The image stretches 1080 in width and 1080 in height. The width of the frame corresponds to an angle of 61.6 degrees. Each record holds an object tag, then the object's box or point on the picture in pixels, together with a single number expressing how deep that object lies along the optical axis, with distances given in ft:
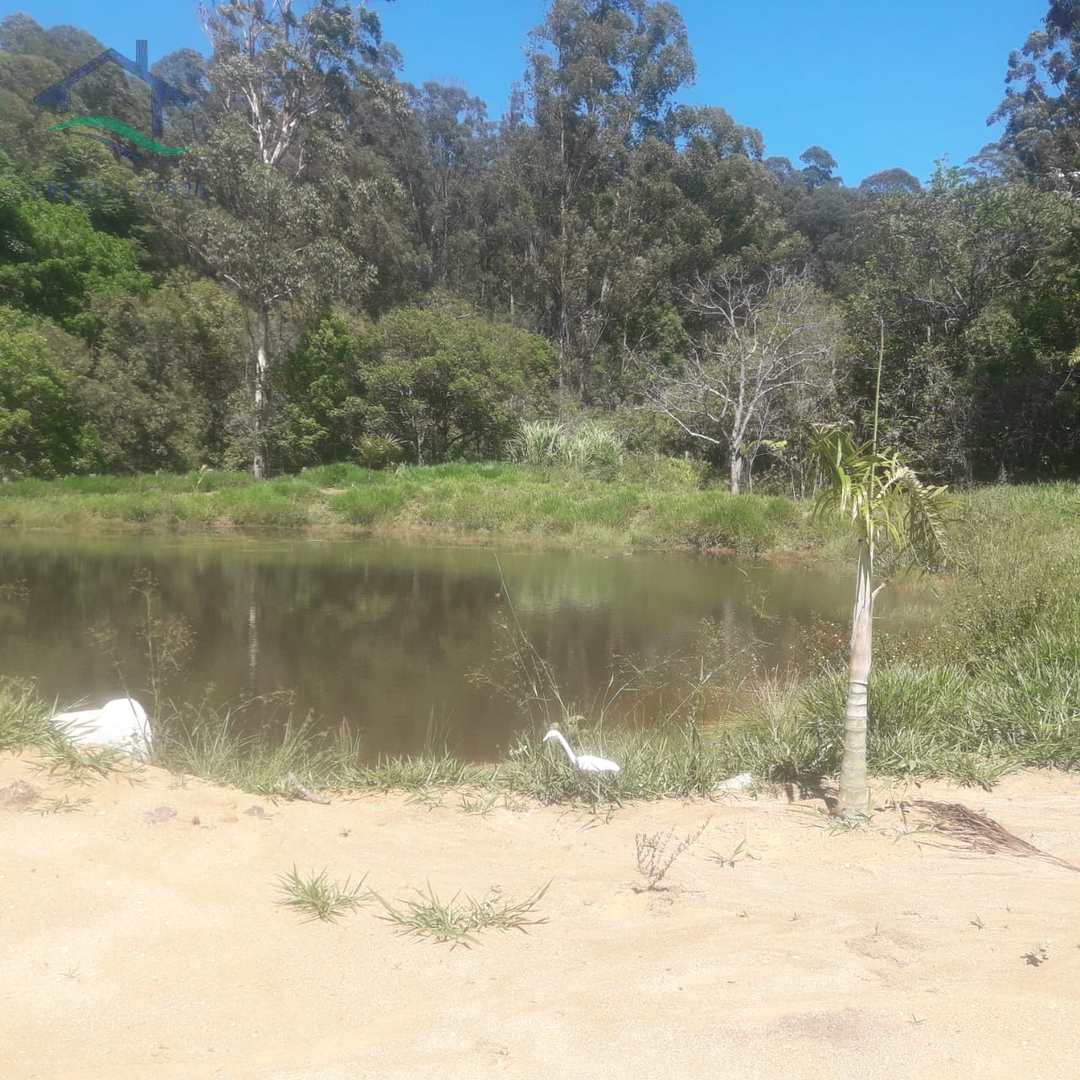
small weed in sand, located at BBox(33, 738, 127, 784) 15.21
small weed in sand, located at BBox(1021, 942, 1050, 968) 10.66
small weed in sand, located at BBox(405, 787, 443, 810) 16.65
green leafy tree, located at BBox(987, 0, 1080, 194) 109.50
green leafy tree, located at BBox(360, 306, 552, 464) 85.30
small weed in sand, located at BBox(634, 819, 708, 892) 13.28
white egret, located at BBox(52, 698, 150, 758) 17.20
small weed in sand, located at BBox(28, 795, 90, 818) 13.88
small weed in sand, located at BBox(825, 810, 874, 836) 15.21
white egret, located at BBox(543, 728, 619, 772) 16.71
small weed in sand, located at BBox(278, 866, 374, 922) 11.86
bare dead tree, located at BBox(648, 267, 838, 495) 78.12
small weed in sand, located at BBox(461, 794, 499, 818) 16.28
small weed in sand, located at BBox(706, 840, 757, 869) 14.17
